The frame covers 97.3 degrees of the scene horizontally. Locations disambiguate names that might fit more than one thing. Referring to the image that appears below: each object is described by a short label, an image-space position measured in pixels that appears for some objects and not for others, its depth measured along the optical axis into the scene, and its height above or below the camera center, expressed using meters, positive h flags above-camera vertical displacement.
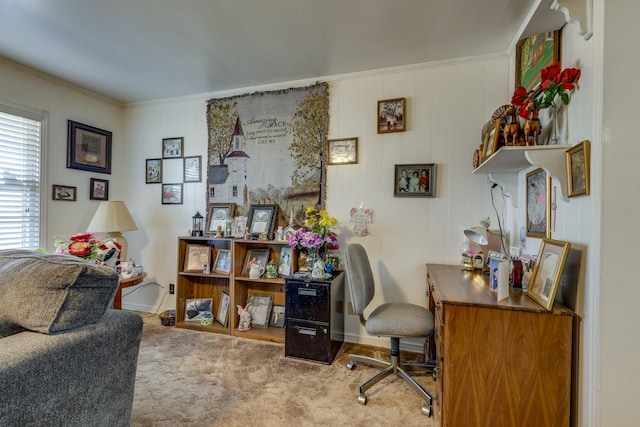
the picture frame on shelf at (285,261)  2.74 -0.48
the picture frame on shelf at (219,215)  3.06 -0.04
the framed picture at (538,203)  1.60 +0.09
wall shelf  1.38 +0.33
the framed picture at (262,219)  2.83 -0.07
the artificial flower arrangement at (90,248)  2.03 -0.29
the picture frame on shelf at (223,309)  2.91 -1.04
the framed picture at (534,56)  1.55 +1.00
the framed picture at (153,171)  3.38 +0.48
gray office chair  1.84 -0.72
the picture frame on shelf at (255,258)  2.89 -0.48
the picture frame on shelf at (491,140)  1.66 +0.49
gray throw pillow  0.96 -0.30
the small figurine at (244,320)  2.77 -1.06
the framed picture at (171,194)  3.29 +0.20
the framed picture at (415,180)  2.48 +0.31
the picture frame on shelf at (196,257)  3.04 -0.50
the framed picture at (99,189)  3.22 +0.24
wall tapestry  2.80 +0.67
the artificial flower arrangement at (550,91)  1.31 +0.64
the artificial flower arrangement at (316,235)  2.42 -0.19
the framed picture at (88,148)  2.99 +0.69
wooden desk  1.26 -0.68
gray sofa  0.84 -0.45
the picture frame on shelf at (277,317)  2.85 -1.06
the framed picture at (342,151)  2.68 +0.61
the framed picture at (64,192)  2.87 +0.17
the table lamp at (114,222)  2.85 -0.12
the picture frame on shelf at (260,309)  2.84 -0.98
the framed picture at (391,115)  2.54 +0.91
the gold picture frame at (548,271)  1.26 -0.26
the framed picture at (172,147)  3.28 +0.75
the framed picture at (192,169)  3.21 +0.49
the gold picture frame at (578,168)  1.21 +0.22
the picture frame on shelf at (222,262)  3.01 -0.54
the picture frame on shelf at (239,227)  2.91 -0.15
